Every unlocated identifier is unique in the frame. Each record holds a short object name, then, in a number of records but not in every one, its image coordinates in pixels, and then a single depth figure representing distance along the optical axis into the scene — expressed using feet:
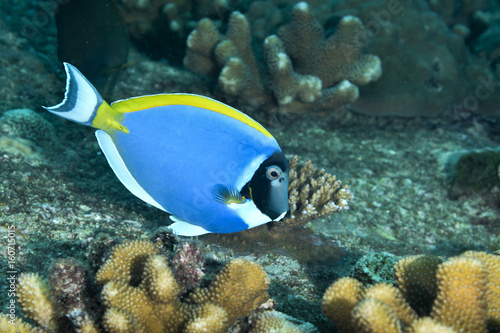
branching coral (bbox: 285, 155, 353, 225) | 2.26
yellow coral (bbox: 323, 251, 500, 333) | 1.66
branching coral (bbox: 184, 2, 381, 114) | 3.01
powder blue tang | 1.88
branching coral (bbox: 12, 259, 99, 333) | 1.74
